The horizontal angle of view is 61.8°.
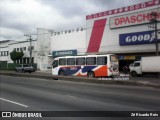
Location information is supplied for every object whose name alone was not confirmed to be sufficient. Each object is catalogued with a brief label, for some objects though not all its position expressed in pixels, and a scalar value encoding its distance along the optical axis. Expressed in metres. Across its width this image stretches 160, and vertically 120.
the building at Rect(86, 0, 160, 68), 20.59
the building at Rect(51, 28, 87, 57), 26.59
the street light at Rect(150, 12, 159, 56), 18.92
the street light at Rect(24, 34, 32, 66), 32.84
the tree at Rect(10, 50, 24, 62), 34.28
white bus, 15.02
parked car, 26.10
